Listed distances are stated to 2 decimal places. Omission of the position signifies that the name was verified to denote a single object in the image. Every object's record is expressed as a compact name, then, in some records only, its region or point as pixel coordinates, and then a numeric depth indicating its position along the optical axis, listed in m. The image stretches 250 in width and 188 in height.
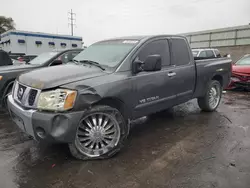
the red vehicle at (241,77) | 7.83
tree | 42.25
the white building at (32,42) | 14.79
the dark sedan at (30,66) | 4.82
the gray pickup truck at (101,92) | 2.67
